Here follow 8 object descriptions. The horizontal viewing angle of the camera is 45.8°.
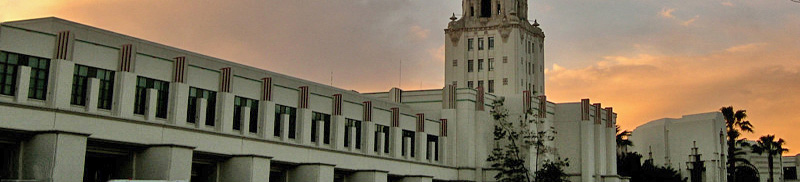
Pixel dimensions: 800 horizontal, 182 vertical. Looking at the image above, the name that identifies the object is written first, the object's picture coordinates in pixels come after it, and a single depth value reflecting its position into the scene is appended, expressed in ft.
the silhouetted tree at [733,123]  398.01
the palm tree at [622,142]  382.48
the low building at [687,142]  362.12
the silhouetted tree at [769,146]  416.67
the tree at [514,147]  232.73
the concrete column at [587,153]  281.74
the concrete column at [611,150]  298.56
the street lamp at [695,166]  351.05
